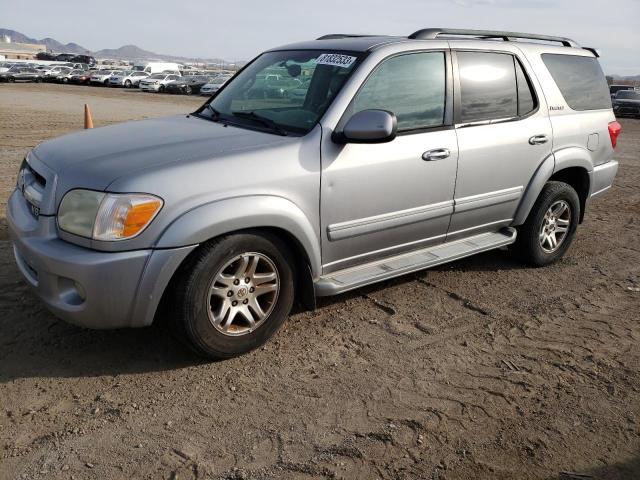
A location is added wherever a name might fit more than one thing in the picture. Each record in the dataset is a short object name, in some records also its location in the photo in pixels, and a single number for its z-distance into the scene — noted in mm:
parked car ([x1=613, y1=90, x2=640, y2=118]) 27812
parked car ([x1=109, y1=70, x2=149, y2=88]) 42188
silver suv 3164
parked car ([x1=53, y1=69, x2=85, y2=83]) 43062
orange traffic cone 10298
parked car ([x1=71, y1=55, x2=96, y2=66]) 66188
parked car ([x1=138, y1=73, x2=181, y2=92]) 39044
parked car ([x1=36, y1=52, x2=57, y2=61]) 74125
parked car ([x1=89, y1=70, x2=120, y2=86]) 42375
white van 47625
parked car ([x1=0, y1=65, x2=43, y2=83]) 39788
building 165000
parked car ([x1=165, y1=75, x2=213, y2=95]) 39062
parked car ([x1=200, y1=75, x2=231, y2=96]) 36088
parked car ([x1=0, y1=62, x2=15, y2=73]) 40297
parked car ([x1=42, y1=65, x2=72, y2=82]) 42509
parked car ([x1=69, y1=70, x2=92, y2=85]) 42844
